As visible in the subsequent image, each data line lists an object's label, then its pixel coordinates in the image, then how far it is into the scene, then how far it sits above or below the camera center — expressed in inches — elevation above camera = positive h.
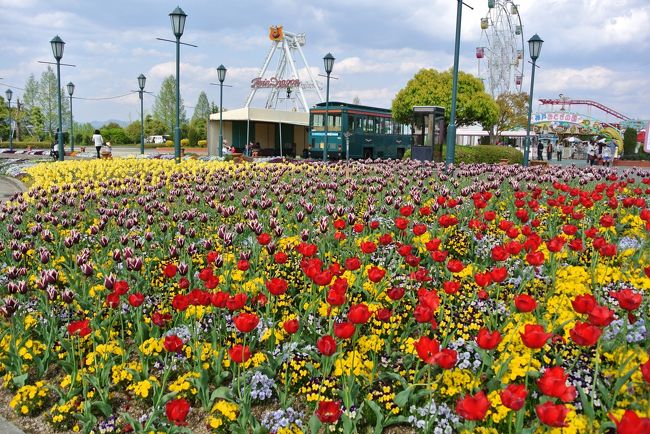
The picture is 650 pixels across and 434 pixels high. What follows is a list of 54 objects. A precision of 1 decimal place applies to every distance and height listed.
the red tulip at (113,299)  139.8 -37.9
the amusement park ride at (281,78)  1891.0 +265.6
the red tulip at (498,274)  137.4 -28.5
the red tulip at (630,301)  109.7 -27.4
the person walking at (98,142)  1058.7 +12.0
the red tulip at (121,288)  142.3 -35.8
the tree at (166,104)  3102.9 +256.9
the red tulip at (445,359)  98.0 -35.8
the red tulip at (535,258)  148.5 -26.3
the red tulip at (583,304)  106.7 -27.6
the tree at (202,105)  3782.0 +312.9
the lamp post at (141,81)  1283.2 +157.9
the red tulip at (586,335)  96.3 -30.3
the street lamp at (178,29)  711.1 +155.7
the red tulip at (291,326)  121.0 -37.6
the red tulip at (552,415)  80.3 -36.8
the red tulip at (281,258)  169.0 -31.8
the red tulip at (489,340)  104.8 -34.3
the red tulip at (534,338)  97.3 -31.3
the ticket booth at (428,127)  939.3 +51.8
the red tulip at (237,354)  113.8 -41.4
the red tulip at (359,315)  113.3 -32.7
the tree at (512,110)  2279.8 +203.0
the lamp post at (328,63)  909.8 +149.6
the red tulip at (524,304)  114.9 -29.9
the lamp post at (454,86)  609.3 +79.5
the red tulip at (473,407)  84.2 -38.1
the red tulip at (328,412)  98.3 -45.9
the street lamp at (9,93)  1534.2 +145.7
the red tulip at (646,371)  87.8 -33.3
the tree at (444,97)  1646.2 +180.6
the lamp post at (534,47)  792.9 +160.8
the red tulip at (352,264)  153.1 -30.1
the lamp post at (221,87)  1188.5 +142.8
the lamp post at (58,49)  883.4 +155.9
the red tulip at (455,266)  148.8 -29.3
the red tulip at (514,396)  87.5 -38.1
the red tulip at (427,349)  99.2 -34.7
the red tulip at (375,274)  139.7 -30.0
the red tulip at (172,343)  119.6 -41.8
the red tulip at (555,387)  87.8 -35.9
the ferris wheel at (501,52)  2338.8 +463.4
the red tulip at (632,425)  73.4 -34.9
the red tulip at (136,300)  139.3 -38.1
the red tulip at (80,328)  129.6 -42.0
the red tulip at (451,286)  135.9 -31.7
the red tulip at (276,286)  135.6 -32.7
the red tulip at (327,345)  109.4 -37.8
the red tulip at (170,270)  155.1 -33.8
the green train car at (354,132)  1173.7 +50.2
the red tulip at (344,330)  109.6 -34.6
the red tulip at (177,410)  100.3 -47.3
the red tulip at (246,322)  114.6 -35.0
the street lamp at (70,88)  1406.3 +150.2
